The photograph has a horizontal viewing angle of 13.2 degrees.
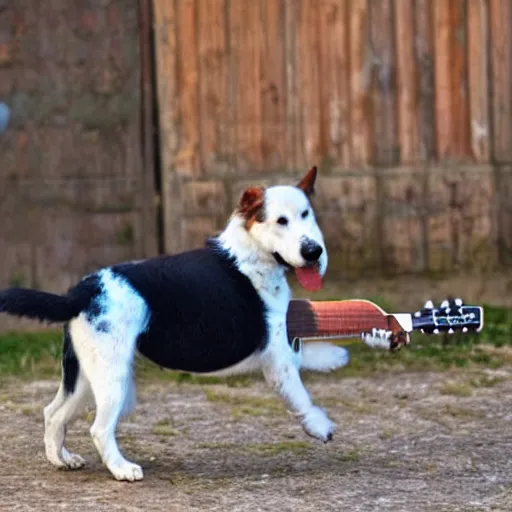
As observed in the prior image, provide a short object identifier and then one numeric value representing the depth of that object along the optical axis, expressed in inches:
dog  313.7
